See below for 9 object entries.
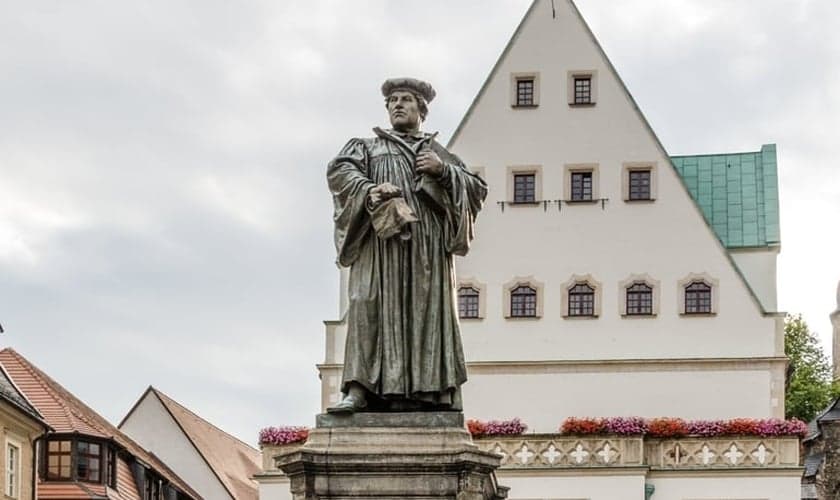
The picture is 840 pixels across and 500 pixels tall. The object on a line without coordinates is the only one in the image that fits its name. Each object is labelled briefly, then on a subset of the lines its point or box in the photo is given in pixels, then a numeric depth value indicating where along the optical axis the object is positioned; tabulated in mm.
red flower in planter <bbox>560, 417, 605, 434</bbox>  38625
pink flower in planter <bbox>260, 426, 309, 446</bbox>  38031
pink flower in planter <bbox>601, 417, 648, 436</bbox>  38406
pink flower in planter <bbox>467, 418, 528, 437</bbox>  38406
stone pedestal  9617
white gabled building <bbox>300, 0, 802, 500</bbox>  41312
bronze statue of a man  10039
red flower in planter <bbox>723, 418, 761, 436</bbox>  38312
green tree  62312
